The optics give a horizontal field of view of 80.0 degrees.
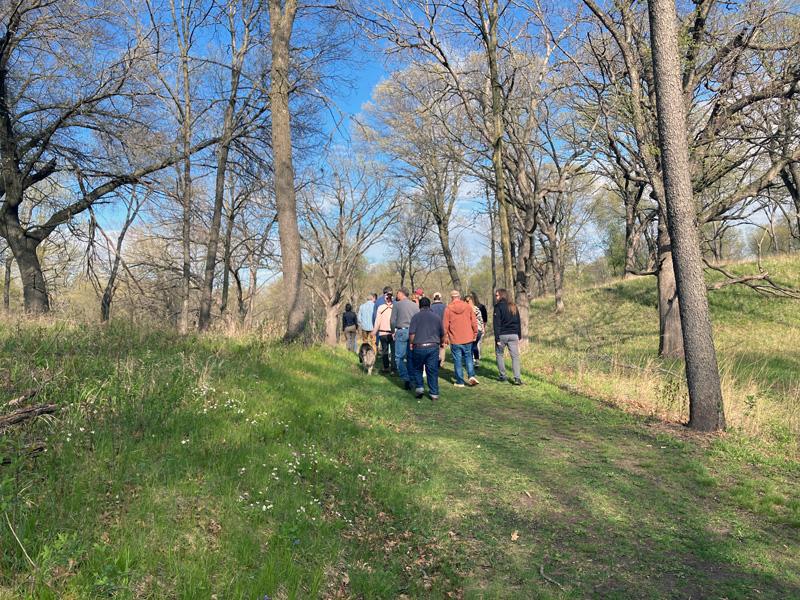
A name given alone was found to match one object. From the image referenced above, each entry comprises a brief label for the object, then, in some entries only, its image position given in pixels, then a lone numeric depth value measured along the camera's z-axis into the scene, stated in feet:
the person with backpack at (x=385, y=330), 37.24
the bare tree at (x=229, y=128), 48.20
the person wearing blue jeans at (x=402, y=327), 33.91
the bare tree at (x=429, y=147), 56.69
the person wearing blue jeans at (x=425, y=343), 29.12
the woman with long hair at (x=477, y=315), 39.95
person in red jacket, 32.53
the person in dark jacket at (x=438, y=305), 39.59
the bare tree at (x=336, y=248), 110.93
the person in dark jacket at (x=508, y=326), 33.30
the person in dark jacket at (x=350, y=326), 50.98
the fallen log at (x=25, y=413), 12.53
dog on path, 35.29
